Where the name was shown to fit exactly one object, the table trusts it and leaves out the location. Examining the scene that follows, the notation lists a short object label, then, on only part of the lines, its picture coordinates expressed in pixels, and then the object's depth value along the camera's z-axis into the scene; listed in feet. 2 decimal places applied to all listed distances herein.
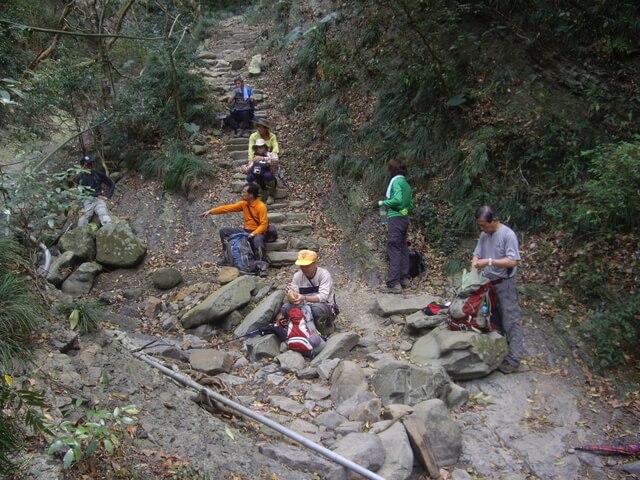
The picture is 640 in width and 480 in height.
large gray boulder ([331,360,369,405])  17.84
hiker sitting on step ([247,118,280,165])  34.01
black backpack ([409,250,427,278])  26.32
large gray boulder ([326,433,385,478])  13.84
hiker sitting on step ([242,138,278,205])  33.40
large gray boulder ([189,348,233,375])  19.63
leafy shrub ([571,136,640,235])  20.72
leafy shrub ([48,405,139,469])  8.20
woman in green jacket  24.93
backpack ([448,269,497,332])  19.08
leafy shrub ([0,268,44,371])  13.42
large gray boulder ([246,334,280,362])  20.93
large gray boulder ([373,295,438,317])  23.19
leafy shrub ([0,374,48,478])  7.69
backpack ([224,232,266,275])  28.09
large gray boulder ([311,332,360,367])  20.30
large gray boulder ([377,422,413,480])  14.15
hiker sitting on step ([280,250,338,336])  21.20
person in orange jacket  28.32
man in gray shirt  18.39
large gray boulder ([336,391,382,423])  16.30
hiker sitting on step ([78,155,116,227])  33.86
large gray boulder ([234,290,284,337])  22.62
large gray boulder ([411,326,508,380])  18.53
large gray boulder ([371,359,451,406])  17.26
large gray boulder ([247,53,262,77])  53.93
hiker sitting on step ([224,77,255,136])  41.78
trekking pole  22.07
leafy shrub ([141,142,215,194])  36.58
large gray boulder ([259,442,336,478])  13.76
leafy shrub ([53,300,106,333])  16.69
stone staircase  30.91
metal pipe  13.20
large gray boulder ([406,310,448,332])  21.25
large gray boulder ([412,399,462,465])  15.57
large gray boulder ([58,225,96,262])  30.53
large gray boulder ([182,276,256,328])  23.93
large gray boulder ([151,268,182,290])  28.30
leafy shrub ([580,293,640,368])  19.20
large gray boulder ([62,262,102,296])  28.58
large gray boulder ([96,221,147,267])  30.58
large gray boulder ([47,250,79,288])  28.78
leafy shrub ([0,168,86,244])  15.87
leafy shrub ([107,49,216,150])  40.52
